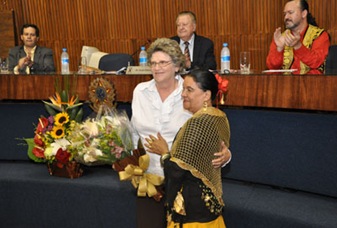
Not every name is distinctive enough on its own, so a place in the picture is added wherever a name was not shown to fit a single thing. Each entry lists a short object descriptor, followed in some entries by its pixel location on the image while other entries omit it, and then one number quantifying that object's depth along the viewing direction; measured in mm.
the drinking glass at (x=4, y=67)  4582
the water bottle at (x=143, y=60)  4751
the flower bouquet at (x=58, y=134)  3258
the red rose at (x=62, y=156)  3219
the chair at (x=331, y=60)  3553
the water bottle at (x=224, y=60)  4273
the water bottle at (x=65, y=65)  4654
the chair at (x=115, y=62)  4574
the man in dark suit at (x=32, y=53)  4810
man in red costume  3407
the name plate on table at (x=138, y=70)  3401
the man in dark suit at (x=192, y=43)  4711
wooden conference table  2473
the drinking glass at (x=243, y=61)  4230
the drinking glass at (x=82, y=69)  3826
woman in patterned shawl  1995
